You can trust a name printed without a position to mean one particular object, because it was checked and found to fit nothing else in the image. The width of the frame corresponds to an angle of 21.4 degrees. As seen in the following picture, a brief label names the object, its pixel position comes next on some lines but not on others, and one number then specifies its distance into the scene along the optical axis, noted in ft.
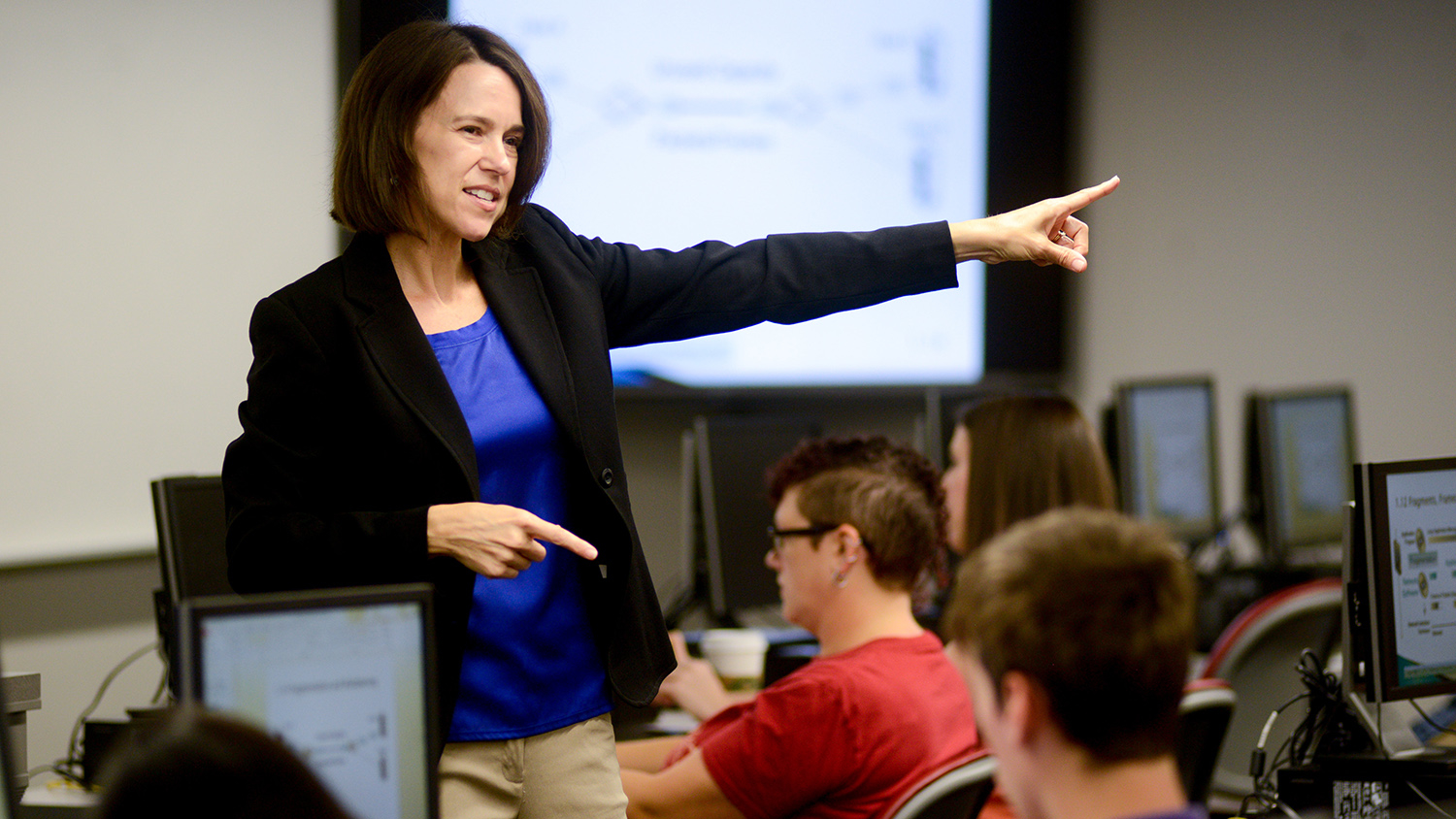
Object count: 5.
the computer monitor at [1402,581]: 14.26
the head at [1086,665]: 11.51
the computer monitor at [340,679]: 11.77
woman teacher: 12.69
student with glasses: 14.12
